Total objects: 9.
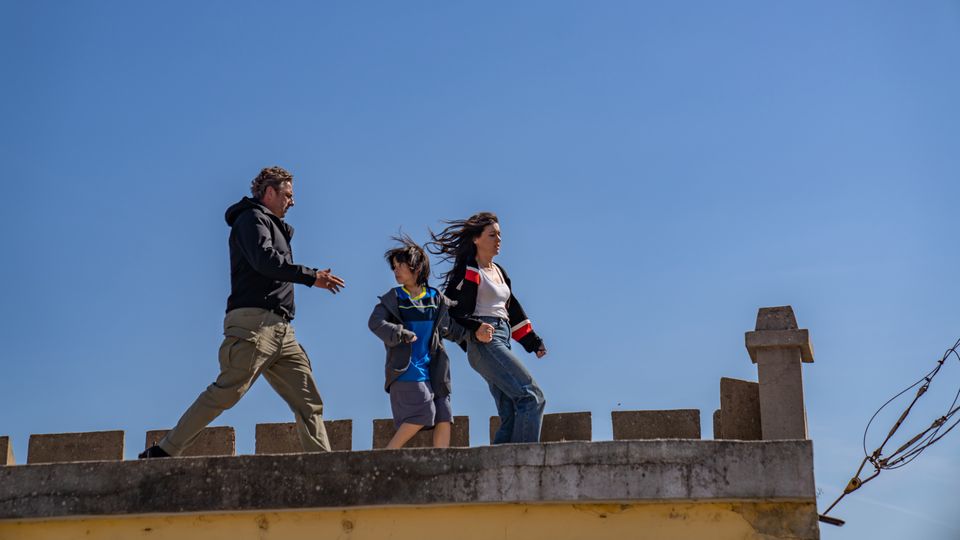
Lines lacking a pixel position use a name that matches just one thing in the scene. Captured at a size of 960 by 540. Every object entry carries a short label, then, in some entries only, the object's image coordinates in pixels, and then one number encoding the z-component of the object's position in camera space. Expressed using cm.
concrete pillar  709
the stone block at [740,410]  736
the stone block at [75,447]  778
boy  781
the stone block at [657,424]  741
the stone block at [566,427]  754
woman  748
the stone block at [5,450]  807
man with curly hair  715
